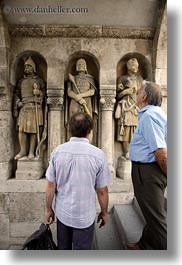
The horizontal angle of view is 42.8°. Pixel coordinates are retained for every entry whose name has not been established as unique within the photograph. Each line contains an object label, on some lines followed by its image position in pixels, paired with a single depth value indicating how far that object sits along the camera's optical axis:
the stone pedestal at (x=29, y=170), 1.98
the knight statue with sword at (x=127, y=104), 1.95
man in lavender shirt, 1.24
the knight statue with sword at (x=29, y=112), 1.97
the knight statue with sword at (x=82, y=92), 1.96
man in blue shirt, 1.30
